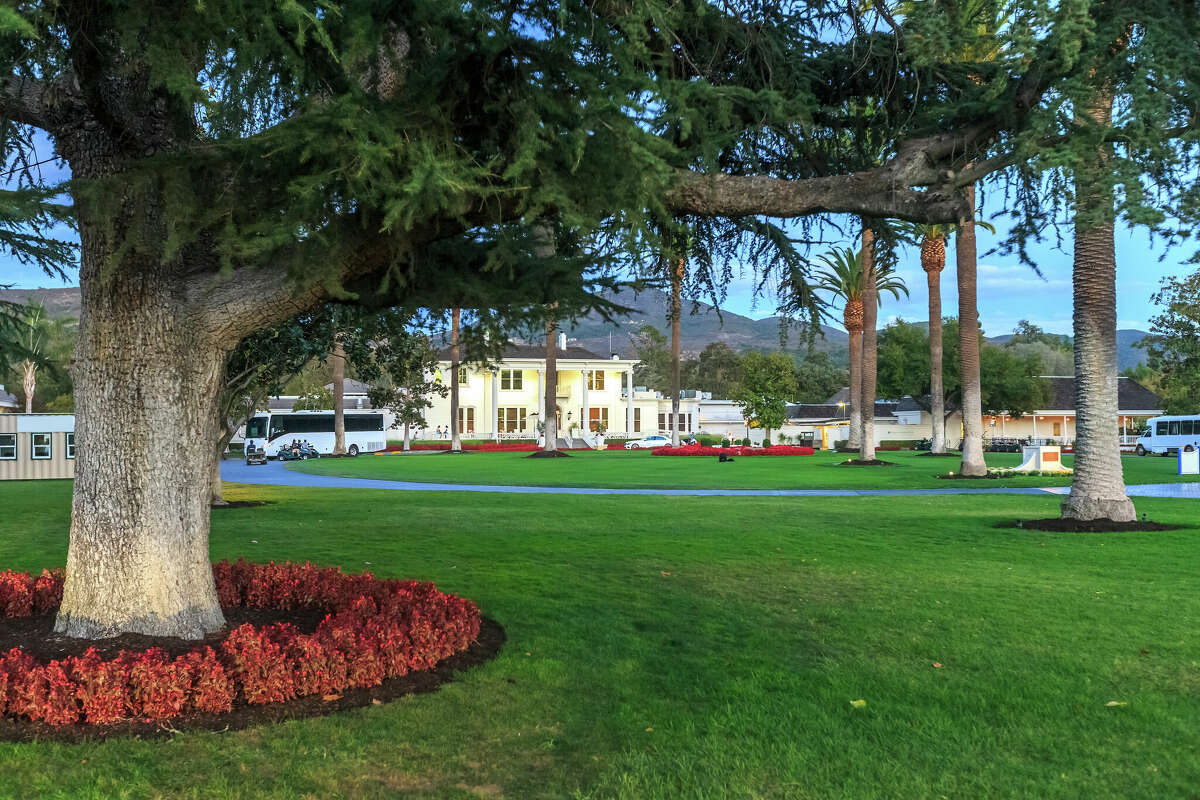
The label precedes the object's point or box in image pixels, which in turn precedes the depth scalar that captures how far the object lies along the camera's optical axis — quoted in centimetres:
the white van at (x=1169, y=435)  4956
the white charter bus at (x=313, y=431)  5494
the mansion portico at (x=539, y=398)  7088
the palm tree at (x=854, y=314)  4738
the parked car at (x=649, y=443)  6201
